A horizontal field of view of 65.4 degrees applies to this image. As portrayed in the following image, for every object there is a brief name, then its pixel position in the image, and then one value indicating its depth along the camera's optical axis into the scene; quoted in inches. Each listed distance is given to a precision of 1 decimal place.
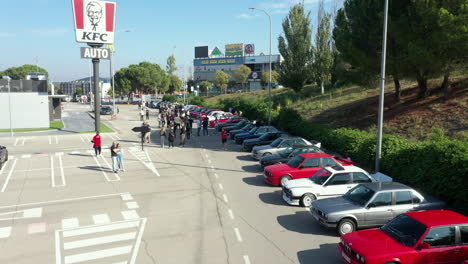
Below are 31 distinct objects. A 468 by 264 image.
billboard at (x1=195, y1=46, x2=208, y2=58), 4473.4
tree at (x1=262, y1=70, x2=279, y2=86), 2841.5
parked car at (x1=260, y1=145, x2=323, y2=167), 665.0
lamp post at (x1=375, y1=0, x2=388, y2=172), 574.9
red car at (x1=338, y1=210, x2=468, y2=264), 291.6
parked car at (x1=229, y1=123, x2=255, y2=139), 1082.9
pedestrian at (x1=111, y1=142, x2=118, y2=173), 665.6
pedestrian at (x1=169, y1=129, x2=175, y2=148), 946.7
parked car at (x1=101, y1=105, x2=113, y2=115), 2153.1
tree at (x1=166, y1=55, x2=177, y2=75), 4162.4
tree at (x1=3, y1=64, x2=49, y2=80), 4537.6
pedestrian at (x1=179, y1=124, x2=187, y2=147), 979.3
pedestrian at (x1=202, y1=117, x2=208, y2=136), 1194.0
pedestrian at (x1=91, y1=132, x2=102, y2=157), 834.8
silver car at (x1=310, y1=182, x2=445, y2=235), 384.5
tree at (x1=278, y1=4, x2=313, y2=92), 1616.6
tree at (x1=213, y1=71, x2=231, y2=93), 3275.1
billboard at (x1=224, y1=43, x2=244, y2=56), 4041.6
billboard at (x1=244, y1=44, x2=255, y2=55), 3918.6
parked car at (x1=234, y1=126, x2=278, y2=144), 960.1
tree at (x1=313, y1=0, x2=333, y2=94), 1681.8
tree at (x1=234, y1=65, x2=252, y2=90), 3184.1
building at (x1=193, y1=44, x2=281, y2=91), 3927.2
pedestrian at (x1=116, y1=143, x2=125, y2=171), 670.2
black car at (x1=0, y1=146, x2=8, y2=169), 738.2
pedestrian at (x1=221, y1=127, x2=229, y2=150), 928.3
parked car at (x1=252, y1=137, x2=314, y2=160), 760.3
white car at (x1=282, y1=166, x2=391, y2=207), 479.2
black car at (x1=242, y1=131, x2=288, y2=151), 884.7
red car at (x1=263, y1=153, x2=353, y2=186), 569.9
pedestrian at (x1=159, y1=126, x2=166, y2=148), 962.5
